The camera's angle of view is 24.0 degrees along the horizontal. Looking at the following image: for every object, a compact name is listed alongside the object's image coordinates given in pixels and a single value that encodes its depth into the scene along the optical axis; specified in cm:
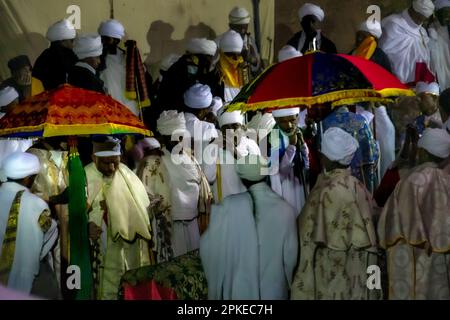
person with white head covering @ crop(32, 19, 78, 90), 1124
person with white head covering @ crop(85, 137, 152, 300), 940
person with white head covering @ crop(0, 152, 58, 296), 863
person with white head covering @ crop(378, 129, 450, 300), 802
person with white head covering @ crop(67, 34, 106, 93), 1098
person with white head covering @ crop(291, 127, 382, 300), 795
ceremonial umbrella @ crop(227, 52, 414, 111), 888
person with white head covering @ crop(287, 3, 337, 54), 1308
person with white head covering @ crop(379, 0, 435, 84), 1305
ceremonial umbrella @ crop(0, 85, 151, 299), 873
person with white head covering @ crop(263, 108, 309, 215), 1059
